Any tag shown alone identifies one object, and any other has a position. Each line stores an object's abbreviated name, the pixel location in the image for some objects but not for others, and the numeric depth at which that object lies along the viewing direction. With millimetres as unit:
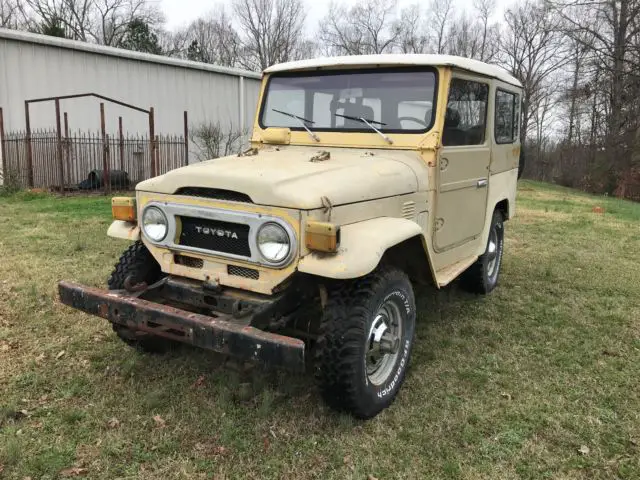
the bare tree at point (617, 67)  24719
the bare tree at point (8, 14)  32812
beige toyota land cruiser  2865
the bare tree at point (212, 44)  39781
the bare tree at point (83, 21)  32875
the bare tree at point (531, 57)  36125
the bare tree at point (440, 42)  40125
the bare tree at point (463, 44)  39125
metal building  13867
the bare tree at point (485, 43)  38344
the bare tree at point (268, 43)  38438
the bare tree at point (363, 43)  39688
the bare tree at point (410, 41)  39781
